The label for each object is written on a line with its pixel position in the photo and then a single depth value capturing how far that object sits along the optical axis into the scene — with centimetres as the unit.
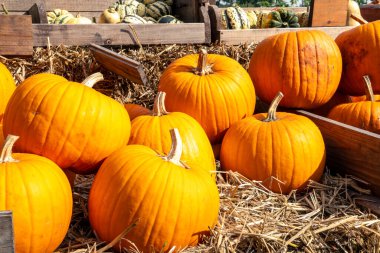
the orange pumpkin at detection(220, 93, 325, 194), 227
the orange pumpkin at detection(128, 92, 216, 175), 209
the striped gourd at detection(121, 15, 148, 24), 431
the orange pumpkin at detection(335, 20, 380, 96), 289
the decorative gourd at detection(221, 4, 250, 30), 471
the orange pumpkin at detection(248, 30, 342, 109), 276
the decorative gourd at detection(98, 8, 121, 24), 454
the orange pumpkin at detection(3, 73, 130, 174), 182
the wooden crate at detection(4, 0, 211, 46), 326
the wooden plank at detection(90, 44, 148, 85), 237
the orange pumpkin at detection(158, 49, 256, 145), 254
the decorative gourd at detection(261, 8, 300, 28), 491
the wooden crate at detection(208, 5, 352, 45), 363
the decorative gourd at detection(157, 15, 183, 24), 427
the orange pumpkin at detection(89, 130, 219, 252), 162
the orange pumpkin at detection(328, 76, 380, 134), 262
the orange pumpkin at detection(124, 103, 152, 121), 255
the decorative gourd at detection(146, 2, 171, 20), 496
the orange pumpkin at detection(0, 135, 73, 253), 150
